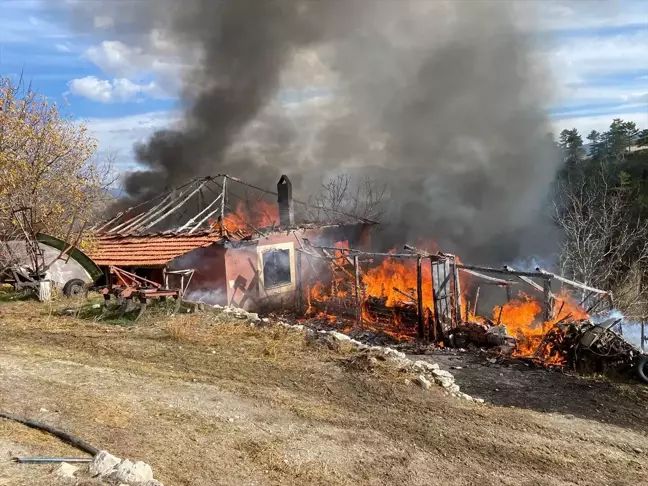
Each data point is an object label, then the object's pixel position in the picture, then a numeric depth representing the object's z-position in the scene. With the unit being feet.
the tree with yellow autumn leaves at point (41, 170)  46.73
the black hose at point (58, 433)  15.10
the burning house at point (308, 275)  38.81
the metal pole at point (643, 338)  32.92
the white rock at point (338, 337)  33.73
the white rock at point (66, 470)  12.92
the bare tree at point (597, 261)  64.64
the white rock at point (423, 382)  25.73
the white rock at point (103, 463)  13.26
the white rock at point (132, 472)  12.78
